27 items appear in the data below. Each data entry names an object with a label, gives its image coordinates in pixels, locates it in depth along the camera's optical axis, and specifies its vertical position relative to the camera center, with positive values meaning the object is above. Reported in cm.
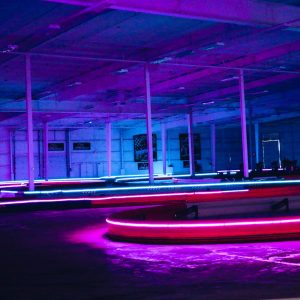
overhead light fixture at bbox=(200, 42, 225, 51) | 1459 +313
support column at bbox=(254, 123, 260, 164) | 3550 +134
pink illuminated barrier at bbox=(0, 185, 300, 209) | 1394 -79
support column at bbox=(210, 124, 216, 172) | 3581 +128
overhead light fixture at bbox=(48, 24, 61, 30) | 1298 +331
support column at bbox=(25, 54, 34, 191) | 1577 +99
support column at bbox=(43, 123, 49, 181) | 2935 +82
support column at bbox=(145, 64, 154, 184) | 1758 +122
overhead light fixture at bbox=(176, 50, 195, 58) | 1563 +316
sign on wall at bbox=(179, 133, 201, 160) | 4150 +147
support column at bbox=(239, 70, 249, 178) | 1919 +145
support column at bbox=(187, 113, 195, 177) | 2667 +113
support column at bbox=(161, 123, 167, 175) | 3425 +153
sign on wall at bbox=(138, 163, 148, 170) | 4094 +8
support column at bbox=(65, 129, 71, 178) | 3762 +102
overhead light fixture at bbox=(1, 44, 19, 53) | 1455 +320
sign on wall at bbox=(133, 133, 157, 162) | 4031 +139
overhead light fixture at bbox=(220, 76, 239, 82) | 2070 +321
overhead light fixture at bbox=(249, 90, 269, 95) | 2502 +321
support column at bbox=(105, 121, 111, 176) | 3006 +157
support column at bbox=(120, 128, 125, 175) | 4003 +105
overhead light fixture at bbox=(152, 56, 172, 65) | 1639 +314
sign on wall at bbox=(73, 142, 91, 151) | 3844 +156
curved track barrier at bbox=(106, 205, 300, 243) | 798 -93
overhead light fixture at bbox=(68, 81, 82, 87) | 2052 +316
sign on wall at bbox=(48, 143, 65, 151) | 3734 +154
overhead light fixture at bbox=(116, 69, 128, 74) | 1767 +306
